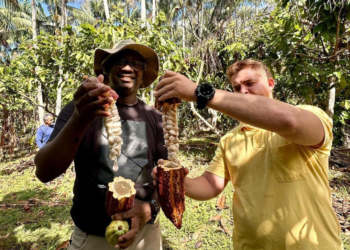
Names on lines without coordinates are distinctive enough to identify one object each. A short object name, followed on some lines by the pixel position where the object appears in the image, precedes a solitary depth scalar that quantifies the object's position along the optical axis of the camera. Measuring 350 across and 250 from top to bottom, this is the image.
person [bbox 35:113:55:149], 5.13
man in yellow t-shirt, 0.97
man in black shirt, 1.32
